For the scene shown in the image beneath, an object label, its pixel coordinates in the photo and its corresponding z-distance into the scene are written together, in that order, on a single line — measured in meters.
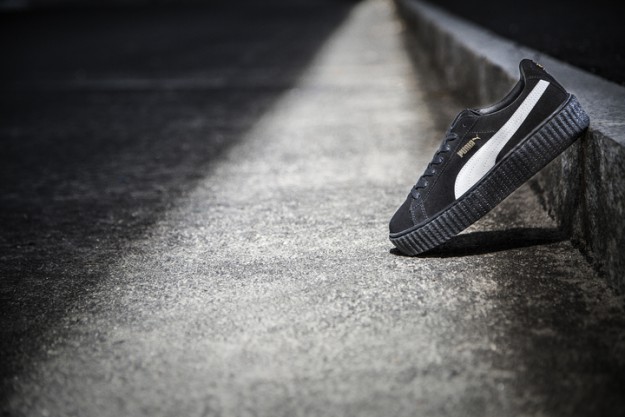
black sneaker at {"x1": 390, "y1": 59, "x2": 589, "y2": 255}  2.78
